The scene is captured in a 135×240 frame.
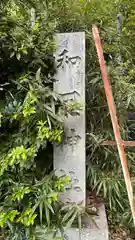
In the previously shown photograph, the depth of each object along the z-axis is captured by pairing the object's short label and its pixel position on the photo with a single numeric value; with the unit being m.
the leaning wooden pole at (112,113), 1.62
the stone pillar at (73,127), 1.70
